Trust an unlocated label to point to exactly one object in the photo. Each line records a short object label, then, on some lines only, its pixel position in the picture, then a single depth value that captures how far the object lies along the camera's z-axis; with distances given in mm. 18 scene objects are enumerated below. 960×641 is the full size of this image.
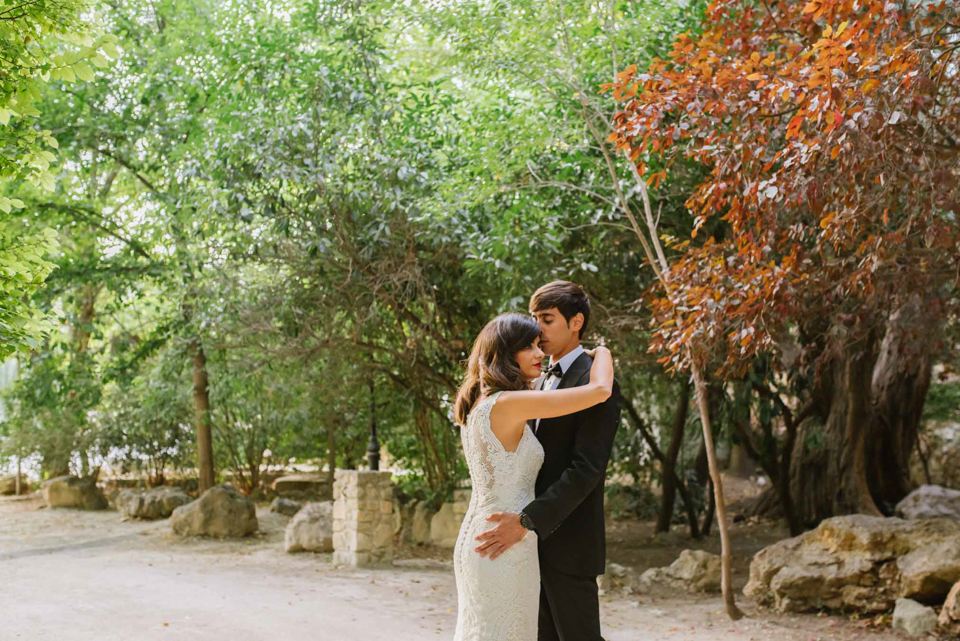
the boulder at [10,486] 16828
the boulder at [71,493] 14672
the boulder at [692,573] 7949
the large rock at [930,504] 9078
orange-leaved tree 4098
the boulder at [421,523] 11062
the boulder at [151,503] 13438
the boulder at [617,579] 8039
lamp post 9820
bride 2779
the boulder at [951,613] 5676
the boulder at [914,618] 5898
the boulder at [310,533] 10297
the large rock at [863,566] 6203
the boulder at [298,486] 15914
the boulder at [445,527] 10708
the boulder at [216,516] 11453
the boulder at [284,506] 13555
